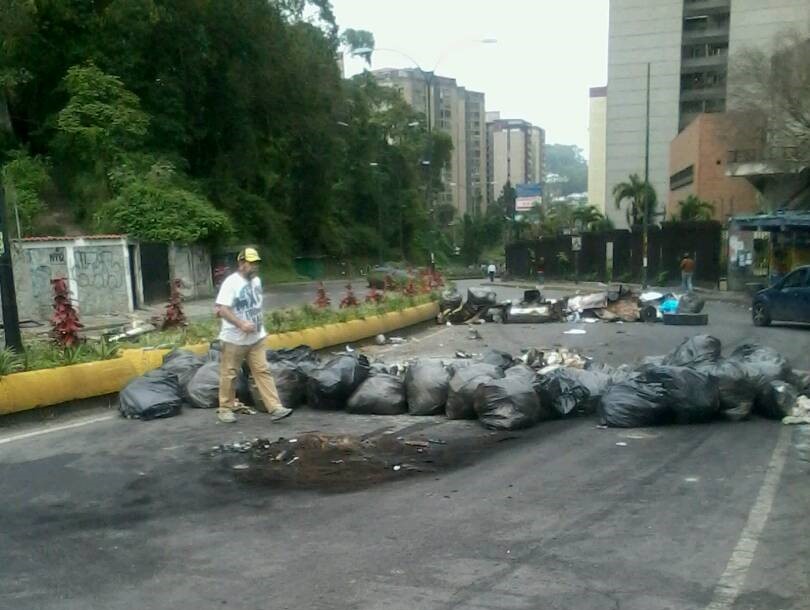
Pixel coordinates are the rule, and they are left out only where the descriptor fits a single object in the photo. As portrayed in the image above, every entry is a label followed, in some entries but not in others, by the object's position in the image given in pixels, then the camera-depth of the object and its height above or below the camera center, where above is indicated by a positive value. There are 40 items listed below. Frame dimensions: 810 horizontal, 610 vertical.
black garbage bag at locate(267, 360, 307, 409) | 8.88 -1.70
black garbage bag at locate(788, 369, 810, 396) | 8.41 -1.74
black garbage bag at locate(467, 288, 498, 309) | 20.35 -1.95
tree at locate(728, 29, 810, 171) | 30.06 +4.31
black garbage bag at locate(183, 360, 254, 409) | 8.81 -1.74
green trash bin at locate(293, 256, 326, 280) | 52.41 -2.73
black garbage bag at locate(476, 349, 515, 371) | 9.52 -1.64
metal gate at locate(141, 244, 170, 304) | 27.09 -1.47
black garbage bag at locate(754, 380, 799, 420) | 7.91 -1.79
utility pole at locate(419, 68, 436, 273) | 28.03 +4.68
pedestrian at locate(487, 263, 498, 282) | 53.88 -3.44
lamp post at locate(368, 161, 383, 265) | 57.41 +3.01
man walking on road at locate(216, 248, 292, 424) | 8.07 -1.07
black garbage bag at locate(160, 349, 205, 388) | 9.13 -1.54
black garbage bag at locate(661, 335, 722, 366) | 8.98 -1.52
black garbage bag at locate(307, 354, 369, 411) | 8.70 -1.67
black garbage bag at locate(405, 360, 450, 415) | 8.43 -1.72
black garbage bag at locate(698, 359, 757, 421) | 7.89 -1.70
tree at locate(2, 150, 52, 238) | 28.92 +1.77
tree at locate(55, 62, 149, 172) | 31.56 +4.21
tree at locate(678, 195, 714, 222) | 50.41 +0.23
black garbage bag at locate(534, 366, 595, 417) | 8.15 -1.74
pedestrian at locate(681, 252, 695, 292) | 28.34 -2.01
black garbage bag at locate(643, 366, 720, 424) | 7.70 -1.65
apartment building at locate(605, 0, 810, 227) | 81.88 +14.14
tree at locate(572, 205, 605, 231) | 65.25 -0.04
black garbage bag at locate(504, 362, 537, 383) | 8.34 -1.57
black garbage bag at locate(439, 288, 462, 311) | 19.81 -1.93
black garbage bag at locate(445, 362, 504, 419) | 8.11 -1.65
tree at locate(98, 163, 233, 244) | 29.45 +0.51
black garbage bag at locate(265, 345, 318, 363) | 9.68 -1.52
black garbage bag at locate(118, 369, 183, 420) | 8.41 -1.74
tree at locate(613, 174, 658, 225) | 60.22 +1.45
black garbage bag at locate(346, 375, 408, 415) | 8.54 -1.81
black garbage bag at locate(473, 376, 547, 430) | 7.74 -1.74
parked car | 18.61 -2.05
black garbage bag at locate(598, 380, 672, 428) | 7.71 -1.79
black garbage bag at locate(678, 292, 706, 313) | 20.11 -2.20
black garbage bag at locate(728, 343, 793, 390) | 8.10 -1.55
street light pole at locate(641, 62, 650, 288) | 37.33 -1.06
